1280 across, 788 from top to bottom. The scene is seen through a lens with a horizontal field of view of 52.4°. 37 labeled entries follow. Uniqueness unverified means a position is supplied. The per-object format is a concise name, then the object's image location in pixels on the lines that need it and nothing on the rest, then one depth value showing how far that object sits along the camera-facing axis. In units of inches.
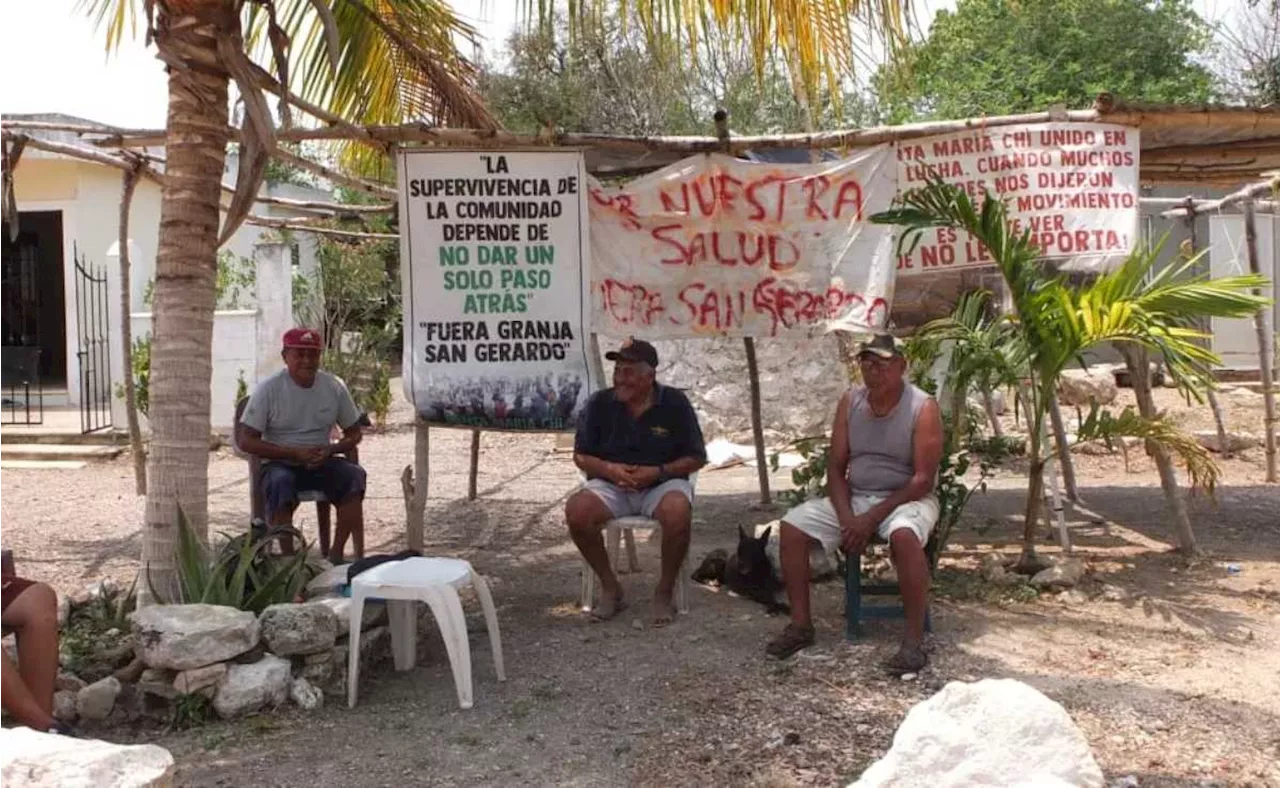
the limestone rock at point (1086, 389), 528.7
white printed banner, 265.4
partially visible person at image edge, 172.9
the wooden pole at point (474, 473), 345.9
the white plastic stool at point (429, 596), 192.1
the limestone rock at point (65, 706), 185.8
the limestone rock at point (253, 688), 189.8
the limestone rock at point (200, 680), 189.2
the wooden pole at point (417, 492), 260.8
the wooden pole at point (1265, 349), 387.9
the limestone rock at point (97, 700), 187.5
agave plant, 207.5
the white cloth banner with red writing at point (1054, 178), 273.3
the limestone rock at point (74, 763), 125.6
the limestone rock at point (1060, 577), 248.5
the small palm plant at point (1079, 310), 237.9
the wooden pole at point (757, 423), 327.9
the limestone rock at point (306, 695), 194.2
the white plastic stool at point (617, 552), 237.6
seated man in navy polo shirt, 235.8
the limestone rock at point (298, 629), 195.6
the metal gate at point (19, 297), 693.3
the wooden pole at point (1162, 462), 271.9
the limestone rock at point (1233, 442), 453.4
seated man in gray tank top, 211.5
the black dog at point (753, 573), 248.5
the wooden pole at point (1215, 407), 407.8
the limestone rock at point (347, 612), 204.7
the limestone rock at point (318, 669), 197.9
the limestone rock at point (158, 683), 189.6
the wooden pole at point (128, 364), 375.2
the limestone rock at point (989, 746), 133.3
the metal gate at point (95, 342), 568.4
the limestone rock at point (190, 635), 188.2
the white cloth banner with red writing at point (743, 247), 279.9
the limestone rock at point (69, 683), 189.9
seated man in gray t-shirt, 269.3
